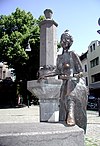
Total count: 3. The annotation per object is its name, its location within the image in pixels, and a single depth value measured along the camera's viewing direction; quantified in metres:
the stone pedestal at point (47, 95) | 4.46
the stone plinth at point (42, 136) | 1.93
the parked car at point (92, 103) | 15.75
